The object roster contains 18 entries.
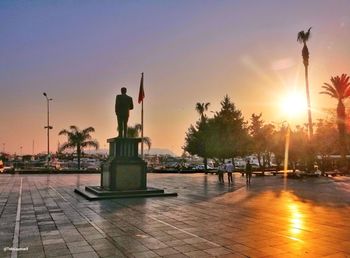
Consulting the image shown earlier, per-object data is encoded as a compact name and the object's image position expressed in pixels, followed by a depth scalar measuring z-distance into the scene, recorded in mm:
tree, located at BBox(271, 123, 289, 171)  39500
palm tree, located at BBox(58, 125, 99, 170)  48875
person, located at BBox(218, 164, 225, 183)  25945
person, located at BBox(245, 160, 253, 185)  25166
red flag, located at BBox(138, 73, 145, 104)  25484
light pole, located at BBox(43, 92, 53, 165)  47019
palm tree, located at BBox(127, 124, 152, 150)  50625
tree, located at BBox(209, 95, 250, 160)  45844
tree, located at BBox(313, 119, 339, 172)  47241
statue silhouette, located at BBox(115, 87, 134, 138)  17172
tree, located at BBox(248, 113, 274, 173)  50250
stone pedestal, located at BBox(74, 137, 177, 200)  16094
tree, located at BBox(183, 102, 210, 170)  48344
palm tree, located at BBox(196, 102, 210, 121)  60438
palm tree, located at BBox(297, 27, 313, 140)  37834
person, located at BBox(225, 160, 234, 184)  25391
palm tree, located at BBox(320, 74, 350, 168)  39969
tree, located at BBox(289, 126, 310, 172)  36594
